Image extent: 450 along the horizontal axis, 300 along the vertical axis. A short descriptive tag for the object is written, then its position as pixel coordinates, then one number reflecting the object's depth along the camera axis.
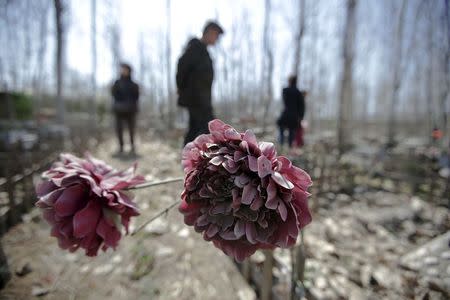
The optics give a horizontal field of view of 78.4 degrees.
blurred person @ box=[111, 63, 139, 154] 5.55
